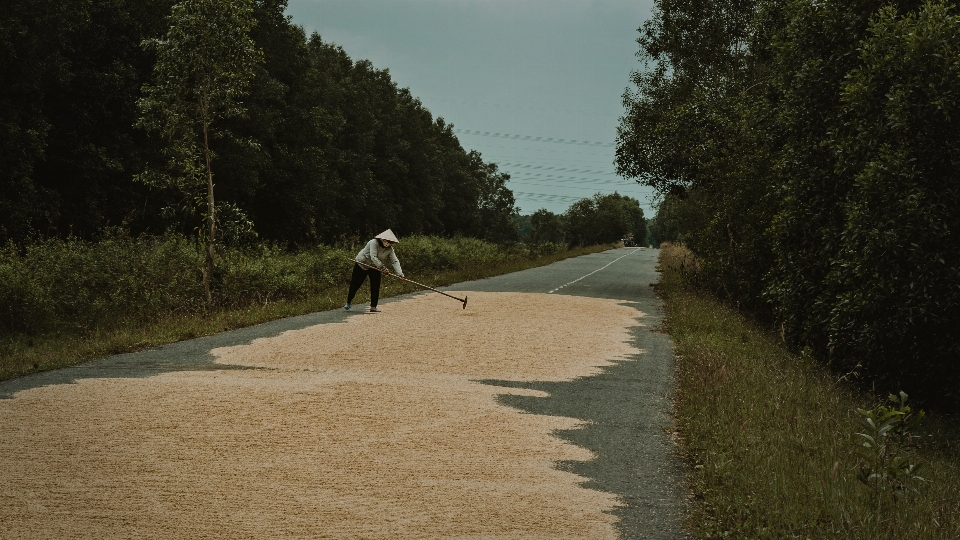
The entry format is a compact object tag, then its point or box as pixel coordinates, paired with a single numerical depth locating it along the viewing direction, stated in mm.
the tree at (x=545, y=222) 122312
